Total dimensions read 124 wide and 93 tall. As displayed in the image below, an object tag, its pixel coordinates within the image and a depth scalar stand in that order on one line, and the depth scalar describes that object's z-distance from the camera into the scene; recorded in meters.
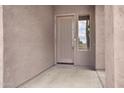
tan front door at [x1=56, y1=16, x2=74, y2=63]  4.30
